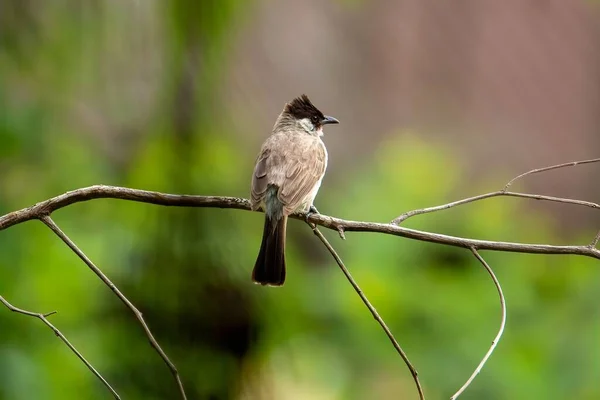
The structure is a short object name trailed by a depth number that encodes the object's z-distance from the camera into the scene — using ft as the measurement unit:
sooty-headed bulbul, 22.58
